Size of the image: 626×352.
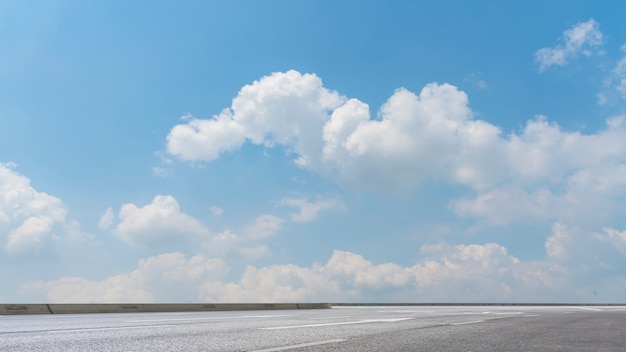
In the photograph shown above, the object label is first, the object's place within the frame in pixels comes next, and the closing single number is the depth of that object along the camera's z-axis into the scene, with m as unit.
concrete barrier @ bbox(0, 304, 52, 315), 23.02
